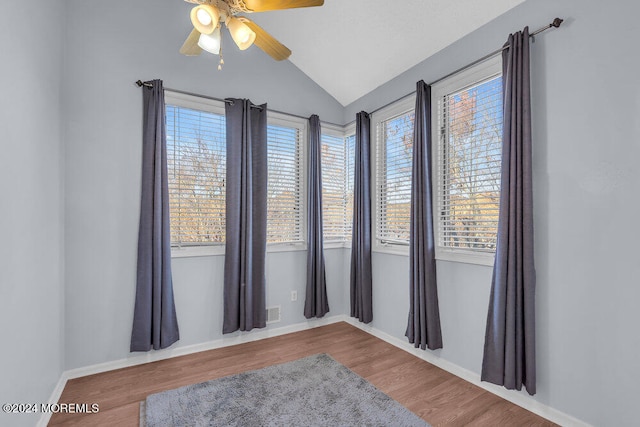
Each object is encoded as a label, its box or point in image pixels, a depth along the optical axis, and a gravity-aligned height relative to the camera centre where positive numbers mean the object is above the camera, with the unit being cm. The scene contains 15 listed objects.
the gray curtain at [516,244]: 200 -18
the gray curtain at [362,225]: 345 -8
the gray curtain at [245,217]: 307 +1
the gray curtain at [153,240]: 267 -19
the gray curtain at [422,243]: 268 -23
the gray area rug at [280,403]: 195 -130
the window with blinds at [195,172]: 295 +47
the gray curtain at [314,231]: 357 -15
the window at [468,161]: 236 +46
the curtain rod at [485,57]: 194 +123
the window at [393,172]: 313 +49
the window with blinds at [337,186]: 391 +42
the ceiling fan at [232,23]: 165 +115
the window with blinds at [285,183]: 349 +42
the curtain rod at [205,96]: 272 +122
